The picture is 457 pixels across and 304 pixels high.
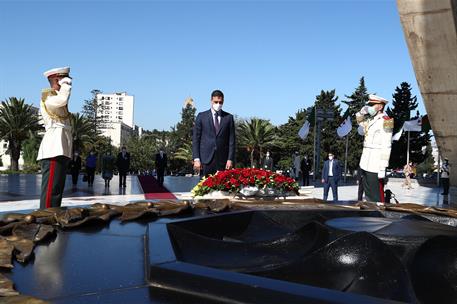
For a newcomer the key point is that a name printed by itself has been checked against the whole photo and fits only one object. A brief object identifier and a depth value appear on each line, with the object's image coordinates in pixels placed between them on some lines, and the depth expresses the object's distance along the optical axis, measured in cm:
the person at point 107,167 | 1555
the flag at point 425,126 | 2270
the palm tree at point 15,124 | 3319
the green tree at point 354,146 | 4825
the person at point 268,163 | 2089
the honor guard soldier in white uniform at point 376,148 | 511
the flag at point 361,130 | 551
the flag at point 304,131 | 2354
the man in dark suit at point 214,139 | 561
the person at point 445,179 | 1484
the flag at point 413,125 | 2589
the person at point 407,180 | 2222
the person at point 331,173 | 1182
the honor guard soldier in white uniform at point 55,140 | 366
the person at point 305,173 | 2031
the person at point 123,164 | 1511
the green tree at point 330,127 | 4972
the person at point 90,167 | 1605
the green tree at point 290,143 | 4719
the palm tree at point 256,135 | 4228
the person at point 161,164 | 1742
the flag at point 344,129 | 2236
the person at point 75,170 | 1638
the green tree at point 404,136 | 4431
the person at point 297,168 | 2252
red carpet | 1124
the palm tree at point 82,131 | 4009
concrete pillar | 732
